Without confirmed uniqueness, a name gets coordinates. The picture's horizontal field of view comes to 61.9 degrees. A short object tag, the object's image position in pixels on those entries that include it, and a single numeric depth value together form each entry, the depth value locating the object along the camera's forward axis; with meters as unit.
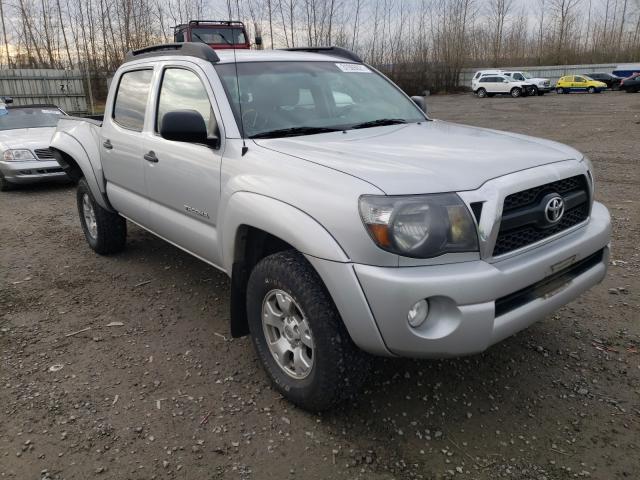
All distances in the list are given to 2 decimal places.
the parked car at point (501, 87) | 36.75
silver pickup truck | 2.27
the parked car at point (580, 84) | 36.91
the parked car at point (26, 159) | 8.84
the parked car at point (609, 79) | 38.78
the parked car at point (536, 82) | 36.72
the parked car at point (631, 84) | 35.00
